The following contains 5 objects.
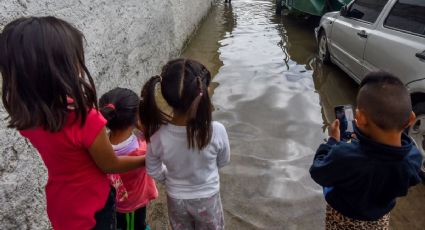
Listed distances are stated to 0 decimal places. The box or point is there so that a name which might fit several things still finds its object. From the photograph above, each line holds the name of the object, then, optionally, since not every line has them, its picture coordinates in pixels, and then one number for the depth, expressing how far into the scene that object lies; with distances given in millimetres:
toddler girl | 1872
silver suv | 3439
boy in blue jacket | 1539
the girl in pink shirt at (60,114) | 1277
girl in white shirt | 1651
